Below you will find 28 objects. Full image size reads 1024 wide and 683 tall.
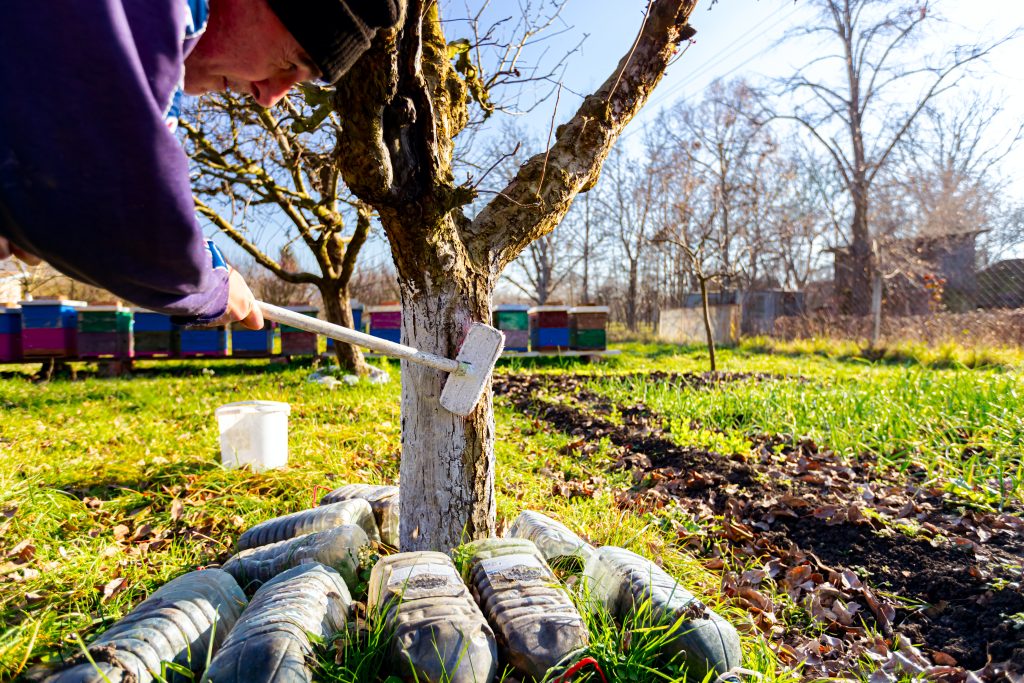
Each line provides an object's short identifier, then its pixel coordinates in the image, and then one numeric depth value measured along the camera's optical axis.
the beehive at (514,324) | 11.46
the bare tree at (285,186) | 7.21
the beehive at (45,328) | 9.92
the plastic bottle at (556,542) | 2.38
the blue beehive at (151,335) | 10.70
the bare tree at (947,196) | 19.38
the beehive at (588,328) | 11.99
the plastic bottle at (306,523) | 2.63
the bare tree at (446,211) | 2.04
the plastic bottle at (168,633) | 1.52
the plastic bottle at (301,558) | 2.28
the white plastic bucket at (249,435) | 3.66
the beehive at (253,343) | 11.18
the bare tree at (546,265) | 28.27
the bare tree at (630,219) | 22.09
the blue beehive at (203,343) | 10.95
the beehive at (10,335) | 10.12
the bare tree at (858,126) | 17.27
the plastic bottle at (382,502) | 2.90
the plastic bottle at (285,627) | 1.49
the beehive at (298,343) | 11.34
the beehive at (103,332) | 10.12
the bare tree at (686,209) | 11.41
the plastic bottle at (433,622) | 1.60
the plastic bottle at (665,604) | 1.77
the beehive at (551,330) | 11.89
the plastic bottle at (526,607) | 1.71
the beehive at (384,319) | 11.50
